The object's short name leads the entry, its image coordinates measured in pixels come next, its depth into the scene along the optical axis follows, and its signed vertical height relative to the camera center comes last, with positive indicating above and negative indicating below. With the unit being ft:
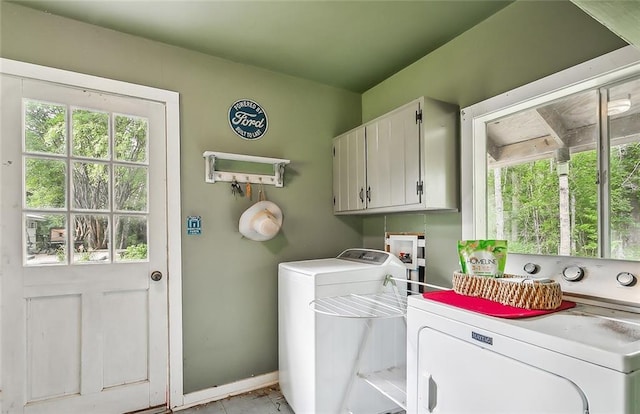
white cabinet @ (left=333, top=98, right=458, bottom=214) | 6.50 +0.97
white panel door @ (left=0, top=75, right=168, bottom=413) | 5.96 -0.84
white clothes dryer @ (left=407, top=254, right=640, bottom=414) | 2.82 -1.50
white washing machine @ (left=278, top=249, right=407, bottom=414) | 6.23 -2.73
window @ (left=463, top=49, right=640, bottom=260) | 4.58 +0.59
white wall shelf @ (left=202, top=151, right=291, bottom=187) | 7.60 +0.81
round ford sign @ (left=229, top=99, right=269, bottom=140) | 8.02 +2.15
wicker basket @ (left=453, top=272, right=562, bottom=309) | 4.03 -1.13
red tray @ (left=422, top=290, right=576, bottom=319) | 3.82 -1.28
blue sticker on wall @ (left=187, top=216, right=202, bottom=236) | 7.41 -0.42
